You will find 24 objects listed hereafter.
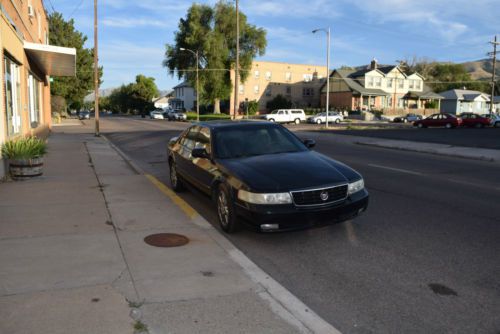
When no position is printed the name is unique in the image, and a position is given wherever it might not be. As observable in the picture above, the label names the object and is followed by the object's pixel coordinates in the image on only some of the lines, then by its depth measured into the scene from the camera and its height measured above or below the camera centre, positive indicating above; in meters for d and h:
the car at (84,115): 70.70 +0.32
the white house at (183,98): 93.75 +4.13
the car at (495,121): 44.83 -0.08
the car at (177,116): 60.25 +0.24
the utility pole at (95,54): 27.33 +3.80
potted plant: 9.83 -0.92
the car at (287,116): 48.64 +0.29
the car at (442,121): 41.41 -0.11
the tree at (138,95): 99.94 +5.02
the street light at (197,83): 57.53 +4.48
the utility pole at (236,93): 42.38 +2.33
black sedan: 5.16 -0.75
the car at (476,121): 42.62 -0.09
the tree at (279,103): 69.96 +2.40
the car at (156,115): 69.44 +0.41
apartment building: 71.94 +5.78
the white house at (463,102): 79.75 +3.25
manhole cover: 5.46 -1.52
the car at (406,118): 58.97 +0.20
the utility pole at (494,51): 55.41 +8.57
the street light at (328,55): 37.71 +5.35
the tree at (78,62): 49.47 +6.62
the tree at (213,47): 60.47 +9.75
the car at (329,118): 50.03 +0.09
